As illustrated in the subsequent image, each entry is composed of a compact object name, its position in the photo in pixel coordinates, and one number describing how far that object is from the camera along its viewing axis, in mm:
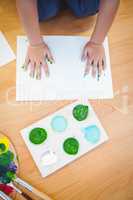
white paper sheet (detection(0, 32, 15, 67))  935
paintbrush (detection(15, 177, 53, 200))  810
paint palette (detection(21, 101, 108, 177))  852
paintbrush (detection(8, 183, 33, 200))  800
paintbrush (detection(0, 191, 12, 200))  767
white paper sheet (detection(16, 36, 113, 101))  910
